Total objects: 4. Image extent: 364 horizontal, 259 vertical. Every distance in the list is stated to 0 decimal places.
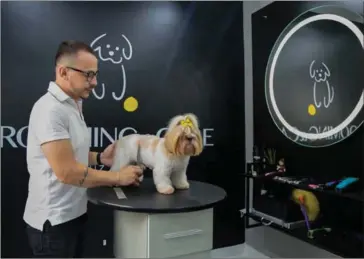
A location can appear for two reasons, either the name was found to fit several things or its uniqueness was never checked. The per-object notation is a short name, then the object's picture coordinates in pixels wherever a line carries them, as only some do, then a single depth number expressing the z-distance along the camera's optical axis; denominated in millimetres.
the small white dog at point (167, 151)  1492
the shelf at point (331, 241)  1769
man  1344
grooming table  1368
